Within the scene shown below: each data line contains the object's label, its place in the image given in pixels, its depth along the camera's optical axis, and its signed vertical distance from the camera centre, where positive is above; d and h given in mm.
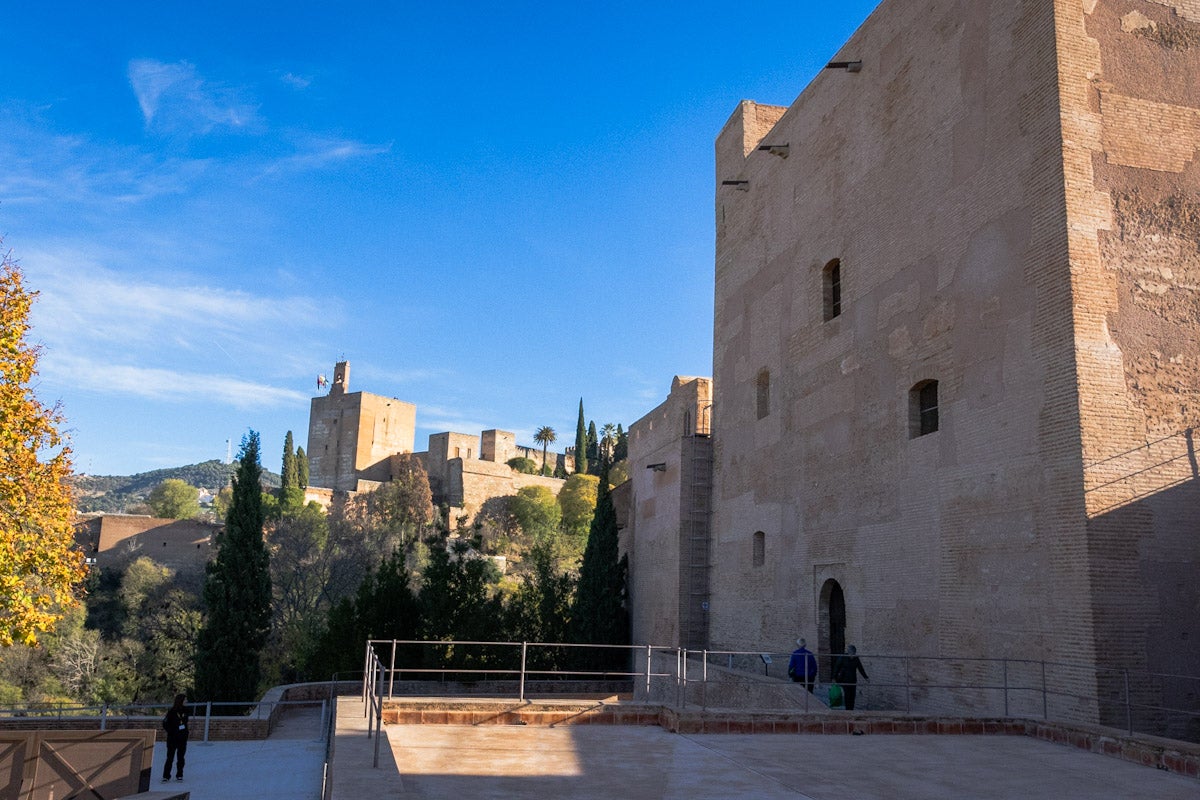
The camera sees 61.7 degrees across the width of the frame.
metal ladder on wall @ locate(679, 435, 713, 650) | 21875 +1477
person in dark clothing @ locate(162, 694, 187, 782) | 12477 -1806
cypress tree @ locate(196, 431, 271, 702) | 24844 -346
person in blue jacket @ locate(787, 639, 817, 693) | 13534 -780
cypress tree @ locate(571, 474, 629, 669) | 26328 +241
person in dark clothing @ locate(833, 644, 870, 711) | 12723 -793
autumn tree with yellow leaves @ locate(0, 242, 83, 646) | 11336 +995
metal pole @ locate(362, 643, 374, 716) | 9816 -815
